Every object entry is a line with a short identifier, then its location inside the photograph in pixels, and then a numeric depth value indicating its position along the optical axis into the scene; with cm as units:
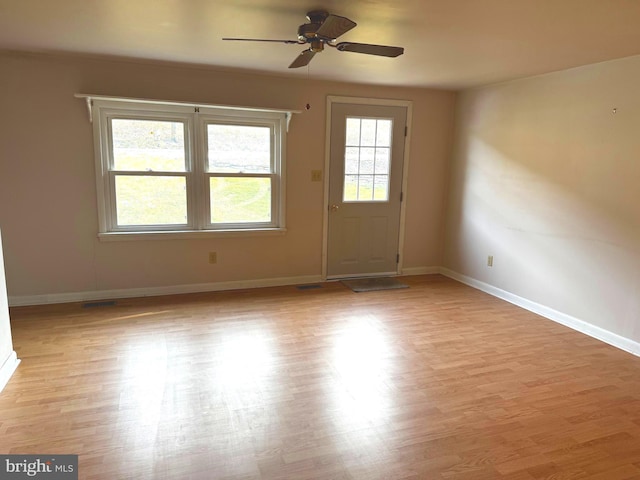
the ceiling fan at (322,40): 222
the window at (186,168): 393
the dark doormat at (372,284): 464
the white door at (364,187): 468
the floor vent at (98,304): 385
